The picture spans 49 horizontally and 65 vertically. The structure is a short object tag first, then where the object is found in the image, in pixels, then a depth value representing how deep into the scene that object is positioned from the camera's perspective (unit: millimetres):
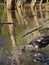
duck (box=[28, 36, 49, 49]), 2947
